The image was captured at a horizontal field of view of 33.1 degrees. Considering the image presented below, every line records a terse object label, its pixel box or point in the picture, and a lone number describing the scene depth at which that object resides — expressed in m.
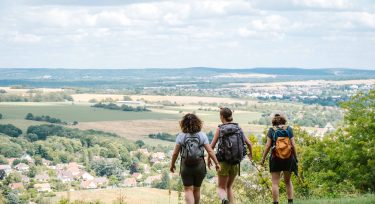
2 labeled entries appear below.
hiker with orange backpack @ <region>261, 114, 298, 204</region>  10.86
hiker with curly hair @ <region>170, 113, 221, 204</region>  10.14
